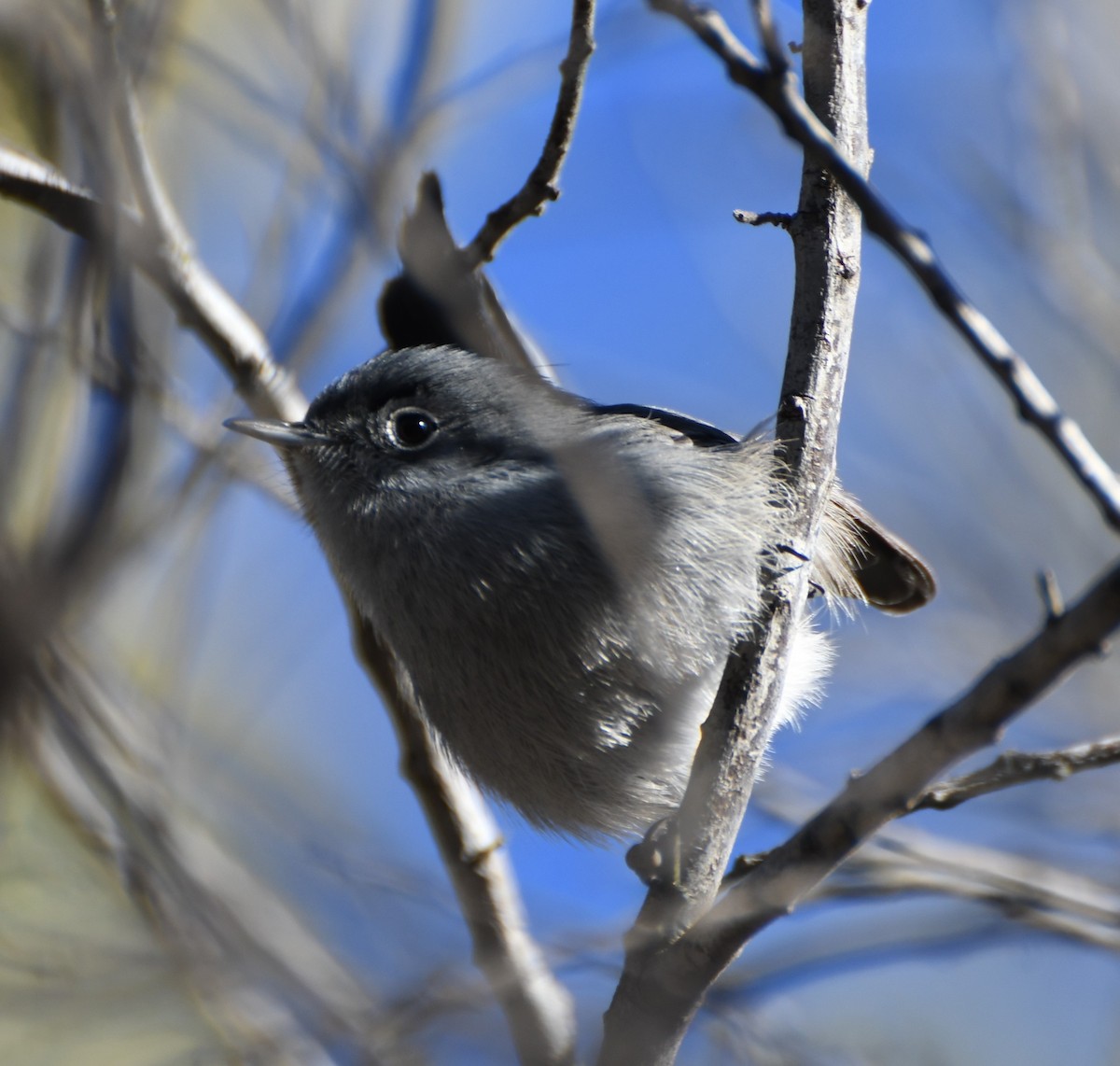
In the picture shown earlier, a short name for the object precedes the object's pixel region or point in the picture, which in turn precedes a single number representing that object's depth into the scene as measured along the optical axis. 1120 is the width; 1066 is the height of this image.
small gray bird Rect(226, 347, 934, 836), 5.29
